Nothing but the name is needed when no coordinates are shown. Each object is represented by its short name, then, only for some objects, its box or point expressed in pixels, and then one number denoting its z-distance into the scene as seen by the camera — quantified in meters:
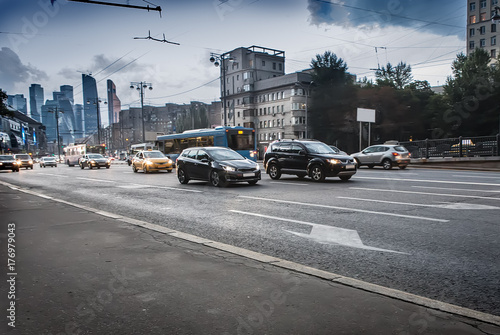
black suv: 15.07
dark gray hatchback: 14.23
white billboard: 39.59
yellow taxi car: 26.06
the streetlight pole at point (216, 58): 36.16
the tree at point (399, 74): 82.31
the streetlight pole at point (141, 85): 51.19
